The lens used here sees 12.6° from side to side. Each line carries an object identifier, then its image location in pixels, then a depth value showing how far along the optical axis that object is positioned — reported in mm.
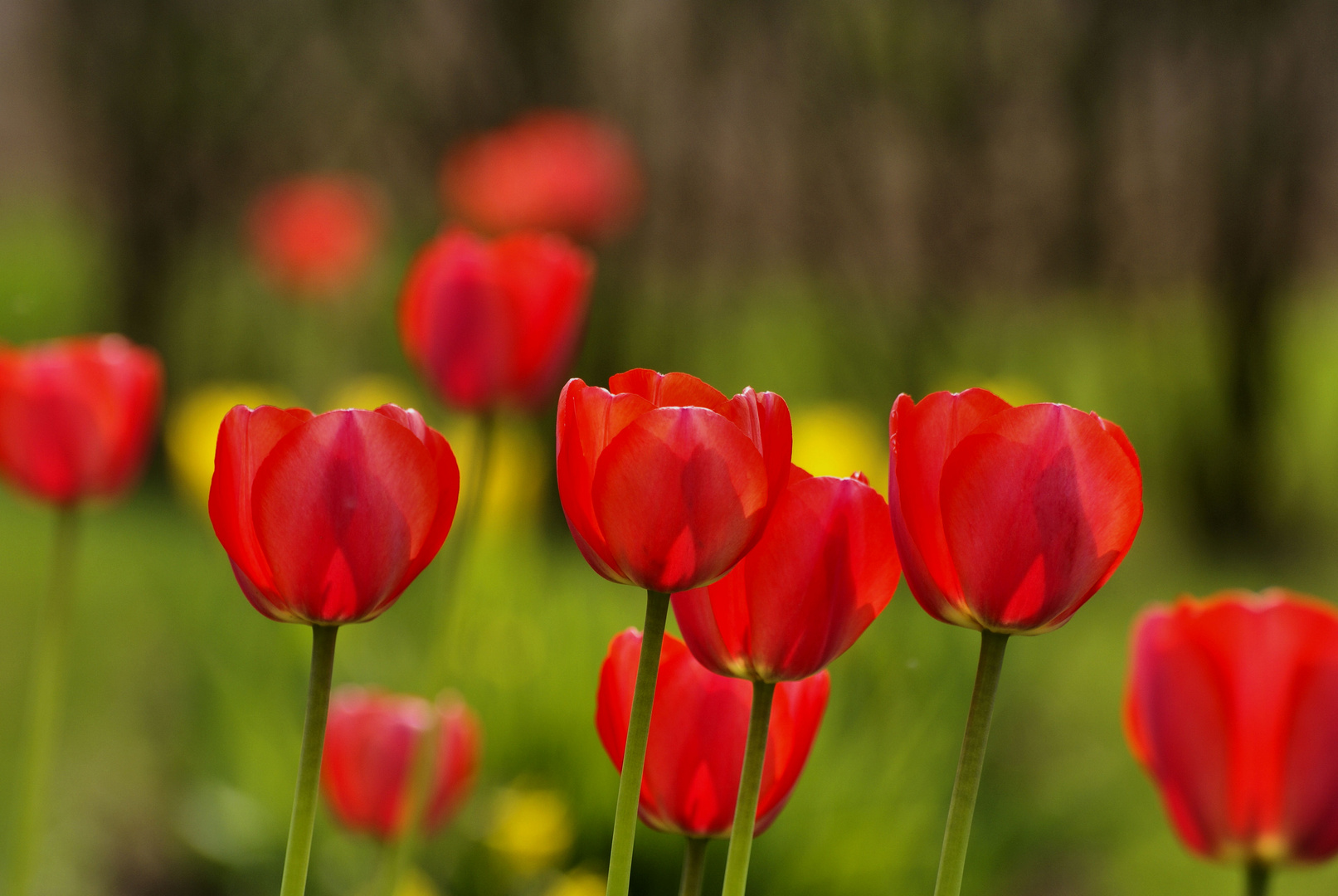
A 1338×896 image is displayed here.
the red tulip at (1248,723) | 1652
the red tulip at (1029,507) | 1570
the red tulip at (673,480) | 1560
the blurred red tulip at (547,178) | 6292
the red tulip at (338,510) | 1578
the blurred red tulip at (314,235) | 6995
